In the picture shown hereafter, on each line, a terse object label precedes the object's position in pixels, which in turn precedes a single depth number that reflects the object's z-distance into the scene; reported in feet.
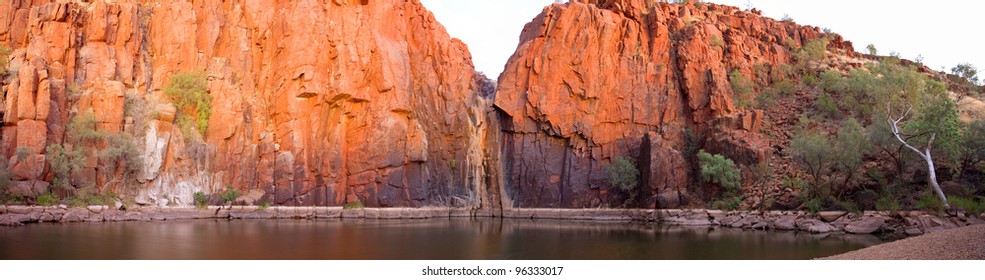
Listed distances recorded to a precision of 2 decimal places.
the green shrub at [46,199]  142.72
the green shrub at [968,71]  197.77
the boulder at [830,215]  132.57
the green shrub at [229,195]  181.06
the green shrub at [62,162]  152.97
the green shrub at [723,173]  179.11
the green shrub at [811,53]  240.12
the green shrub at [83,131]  162.81
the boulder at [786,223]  138.92
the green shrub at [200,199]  174.55
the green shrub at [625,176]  209.56
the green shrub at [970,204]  112.37
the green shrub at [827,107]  206.28
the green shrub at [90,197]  151.23
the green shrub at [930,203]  118.42
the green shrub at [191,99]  193.16
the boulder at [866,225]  121.60
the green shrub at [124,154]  165.99
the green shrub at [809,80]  231.09
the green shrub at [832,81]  210.38
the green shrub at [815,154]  150.30
